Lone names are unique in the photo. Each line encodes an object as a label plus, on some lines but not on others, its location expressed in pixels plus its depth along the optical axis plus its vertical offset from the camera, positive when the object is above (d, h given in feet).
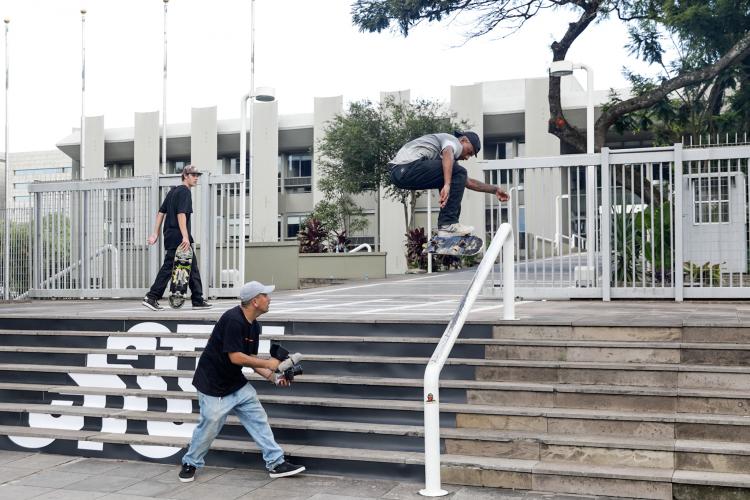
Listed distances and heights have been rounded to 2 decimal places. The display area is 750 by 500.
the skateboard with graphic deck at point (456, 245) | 23.61 +0.32
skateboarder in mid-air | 23.65 +2.56
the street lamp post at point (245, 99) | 42.88 +10.44
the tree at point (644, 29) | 61.36 +19.71
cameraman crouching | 20.13 -3.11
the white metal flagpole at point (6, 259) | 49.83 +0.07
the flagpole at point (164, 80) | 99.00 +22.01
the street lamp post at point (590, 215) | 34.53 +1.69
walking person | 32.71 +1.07
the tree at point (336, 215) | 126.21 +6.72
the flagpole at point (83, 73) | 104.99 +24.88
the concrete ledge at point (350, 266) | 86.43 -0.92
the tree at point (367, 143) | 116.16 +16.24
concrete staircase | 18.76 -4.03
